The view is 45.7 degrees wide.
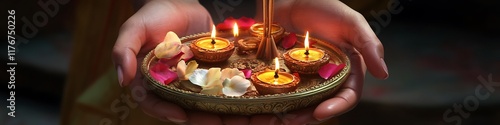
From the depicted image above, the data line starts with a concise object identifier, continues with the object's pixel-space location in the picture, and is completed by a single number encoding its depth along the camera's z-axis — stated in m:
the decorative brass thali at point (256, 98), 0.80
